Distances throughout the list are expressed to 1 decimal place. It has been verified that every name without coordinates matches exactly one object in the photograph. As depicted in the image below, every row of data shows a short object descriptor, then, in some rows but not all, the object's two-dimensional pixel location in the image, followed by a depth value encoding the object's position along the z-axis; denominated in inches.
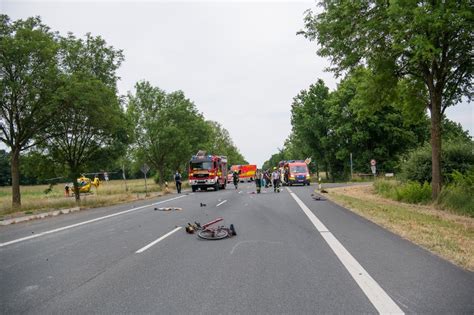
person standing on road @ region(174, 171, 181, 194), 1391.5
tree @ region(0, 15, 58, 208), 761.0
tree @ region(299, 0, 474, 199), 484.7
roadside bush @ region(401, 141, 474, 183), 879.7
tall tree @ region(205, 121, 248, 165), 3304.1
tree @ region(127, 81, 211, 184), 1847.9
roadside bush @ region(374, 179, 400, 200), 917.0
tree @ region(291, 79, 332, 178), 2186.3
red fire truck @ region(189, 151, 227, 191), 1430.9
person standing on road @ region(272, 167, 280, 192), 1206.9
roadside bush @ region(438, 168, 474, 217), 586.5
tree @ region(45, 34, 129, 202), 835.4
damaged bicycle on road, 358.3
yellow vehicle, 1744.8
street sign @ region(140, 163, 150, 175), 1261.2
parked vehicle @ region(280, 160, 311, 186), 1745.8
